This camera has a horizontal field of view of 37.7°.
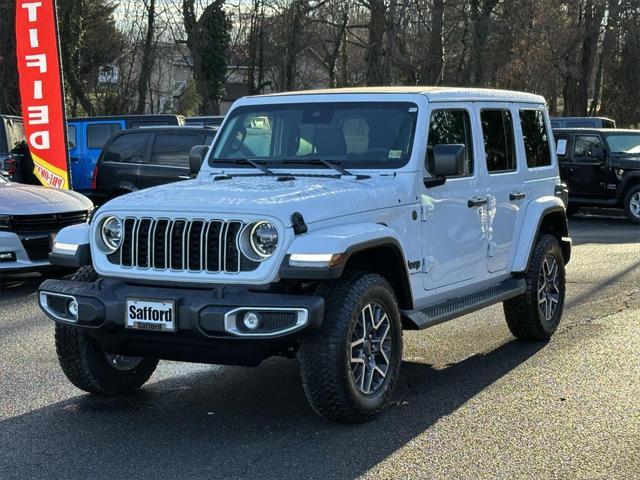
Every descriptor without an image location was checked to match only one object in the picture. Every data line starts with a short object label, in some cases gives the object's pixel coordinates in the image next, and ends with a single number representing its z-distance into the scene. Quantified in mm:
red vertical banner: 14352
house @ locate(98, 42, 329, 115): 38000
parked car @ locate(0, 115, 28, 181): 16547
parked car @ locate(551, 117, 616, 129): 24688
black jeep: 18141
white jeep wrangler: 4941
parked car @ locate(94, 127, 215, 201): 14367
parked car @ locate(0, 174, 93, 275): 9727
